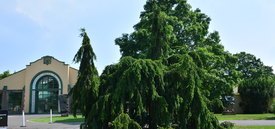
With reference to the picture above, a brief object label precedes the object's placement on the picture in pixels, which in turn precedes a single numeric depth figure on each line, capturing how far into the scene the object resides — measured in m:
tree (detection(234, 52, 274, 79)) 47.07
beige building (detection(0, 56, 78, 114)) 36.00
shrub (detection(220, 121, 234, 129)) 6.41
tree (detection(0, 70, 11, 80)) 45.22
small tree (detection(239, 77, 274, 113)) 26.39
